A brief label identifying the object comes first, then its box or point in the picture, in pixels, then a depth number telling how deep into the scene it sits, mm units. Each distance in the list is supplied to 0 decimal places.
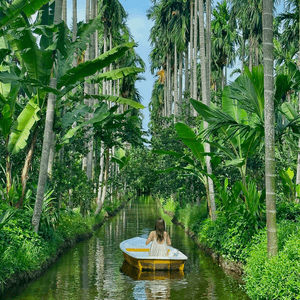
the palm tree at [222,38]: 39500
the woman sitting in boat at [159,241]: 12586
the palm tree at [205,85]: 16984
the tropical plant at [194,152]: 14250
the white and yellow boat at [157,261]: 12055
